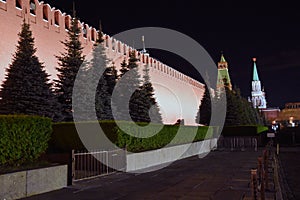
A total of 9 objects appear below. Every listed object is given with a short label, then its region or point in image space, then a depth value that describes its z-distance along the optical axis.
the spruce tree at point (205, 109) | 38.81
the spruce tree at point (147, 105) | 22.81
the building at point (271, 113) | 112.44
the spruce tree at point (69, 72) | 17.86
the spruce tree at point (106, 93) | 19.20
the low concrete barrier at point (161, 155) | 12.95
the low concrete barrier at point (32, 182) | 7.18
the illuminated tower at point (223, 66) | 80.21
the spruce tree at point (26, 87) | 15.46
